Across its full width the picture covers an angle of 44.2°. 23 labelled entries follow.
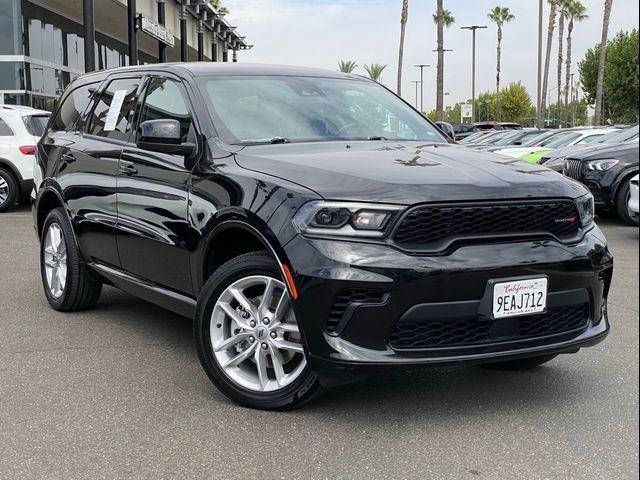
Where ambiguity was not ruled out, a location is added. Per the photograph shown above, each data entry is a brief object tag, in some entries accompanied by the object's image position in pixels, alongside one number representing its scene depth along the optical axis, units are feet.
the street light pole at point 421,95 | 364.58
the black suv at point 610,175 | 37.37
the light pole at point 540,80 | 153.58
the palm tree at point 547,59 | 177.93
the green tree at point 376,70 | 249.75
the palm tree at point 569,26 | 226.38
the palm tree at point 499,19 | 270.67
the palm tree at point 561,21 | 211.20
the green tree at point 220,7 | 136.77
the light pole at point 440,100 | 123.54
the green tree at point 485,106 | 371.56
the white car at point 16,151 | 41.83
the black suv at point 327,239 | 10.96
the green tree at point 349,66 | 231.09
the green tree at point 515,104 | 347.63
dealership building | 70.79
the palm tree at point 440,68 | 120.06
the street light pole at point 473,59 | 221.46
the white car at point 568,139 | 54.54
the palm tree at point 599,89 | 129.69
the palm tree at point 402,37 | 156.33
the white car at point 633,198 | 28.84
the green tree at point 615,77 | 174.29
